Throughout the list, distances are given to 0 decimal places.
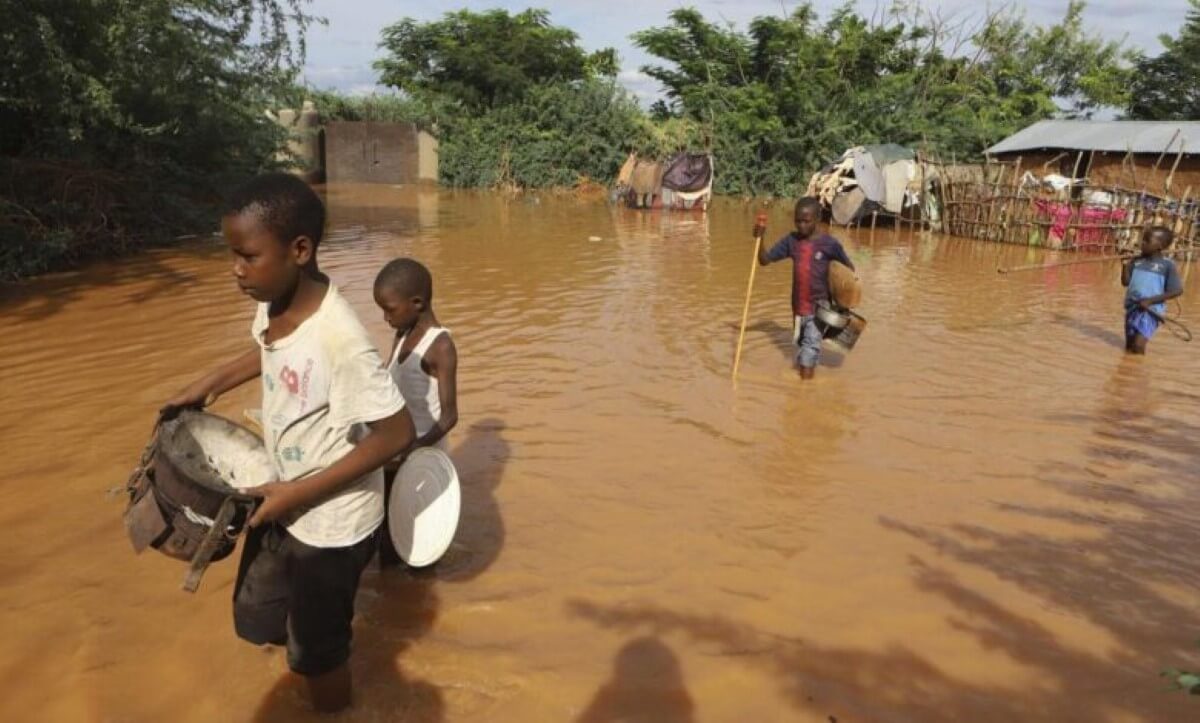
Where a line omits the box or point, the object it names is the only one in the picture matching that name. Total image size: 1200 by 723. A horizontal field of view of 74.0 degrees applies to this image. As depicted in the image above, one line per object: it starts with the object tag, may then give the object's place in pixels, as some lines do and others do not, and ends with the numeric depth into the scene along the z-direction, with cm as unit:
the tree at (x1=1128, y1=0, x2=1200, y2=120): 2627
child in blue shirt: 711
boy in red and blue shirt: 607
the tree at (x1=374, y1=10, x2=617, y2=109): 2844
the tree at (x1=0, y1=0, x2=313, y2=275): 870
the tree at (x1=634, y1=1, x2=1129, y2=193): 2536
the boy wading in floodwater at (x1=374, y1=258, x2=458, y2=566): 307
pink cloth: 1441
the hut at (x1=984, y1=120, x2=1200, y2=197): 1792
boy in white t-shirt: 202
